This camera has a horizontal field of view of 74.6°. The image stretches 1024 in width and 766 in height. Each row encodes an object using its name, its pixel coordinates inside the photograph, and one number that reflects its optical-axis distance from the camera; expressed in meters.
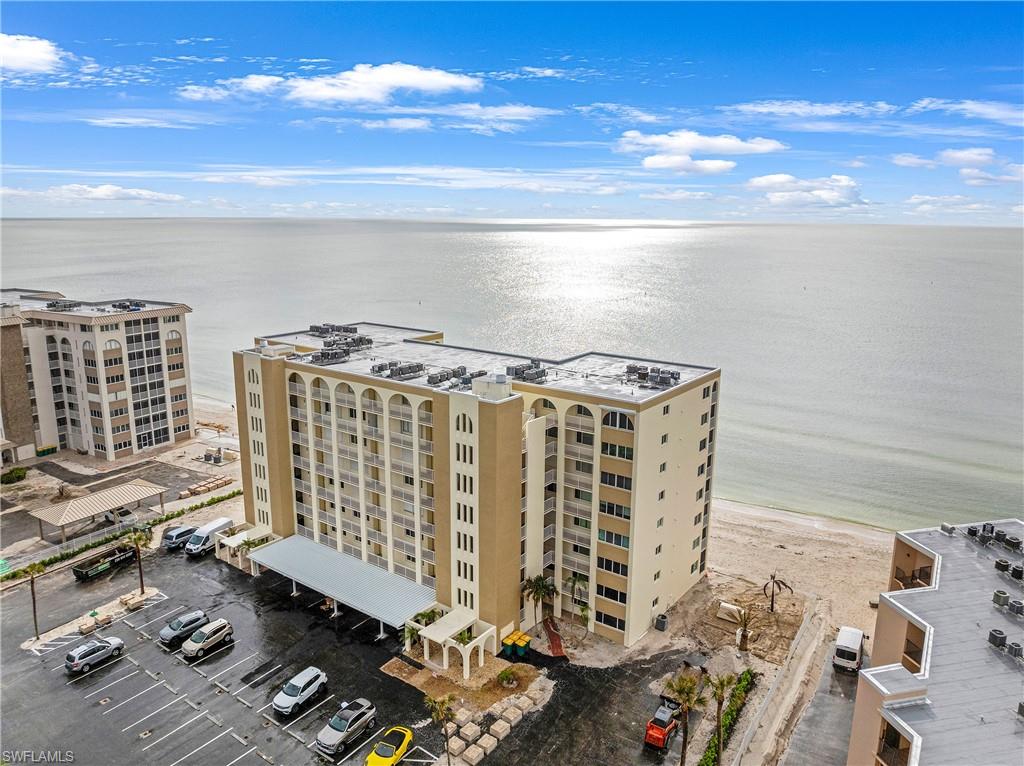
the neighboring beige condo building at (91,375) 69.56
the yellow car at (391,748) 31.86
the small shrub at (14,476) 66.12
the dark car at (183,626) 41.15
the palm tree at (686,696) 29.80
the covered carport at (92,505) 52.50
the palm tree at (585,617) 42.28
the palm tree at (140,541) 46.66
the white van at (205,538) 52.03
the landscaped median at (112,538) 48.50
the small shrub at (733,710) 32.38
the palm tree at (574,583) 42.48
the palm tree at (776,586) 47.43
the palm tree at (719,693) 30.11
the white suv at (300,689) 35.19
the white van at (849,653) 39.72
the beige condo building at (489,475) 39.38
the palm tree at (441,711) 30.16
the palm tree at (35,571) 41.39
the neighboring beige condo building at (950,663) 22.52
